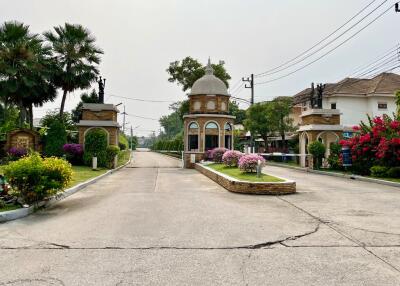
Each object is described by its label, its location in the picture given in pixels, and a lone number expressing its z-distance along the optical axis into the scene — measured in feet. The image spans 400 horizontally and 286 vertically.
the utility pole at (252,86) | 142.00
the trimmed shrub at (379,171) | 65.82
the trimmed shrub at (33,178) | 33.78
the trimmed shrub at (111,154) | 91.35
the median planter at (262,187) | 45.29
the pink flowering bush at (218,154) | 91.56
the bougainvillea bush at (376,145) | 64.13
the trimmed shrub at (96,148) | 89.58
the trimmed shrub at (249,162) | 55.06
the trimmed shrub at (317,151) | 89.45
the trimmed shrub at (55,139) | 93.50
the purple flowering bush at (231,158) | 70.64
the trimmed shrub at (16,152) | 86.03
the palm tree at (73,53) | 110.83
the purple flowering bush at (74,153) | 91.71
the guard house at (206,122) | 109.91
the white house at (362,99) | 148.66
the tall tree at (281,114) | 140.46
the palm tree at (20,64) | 98.32
